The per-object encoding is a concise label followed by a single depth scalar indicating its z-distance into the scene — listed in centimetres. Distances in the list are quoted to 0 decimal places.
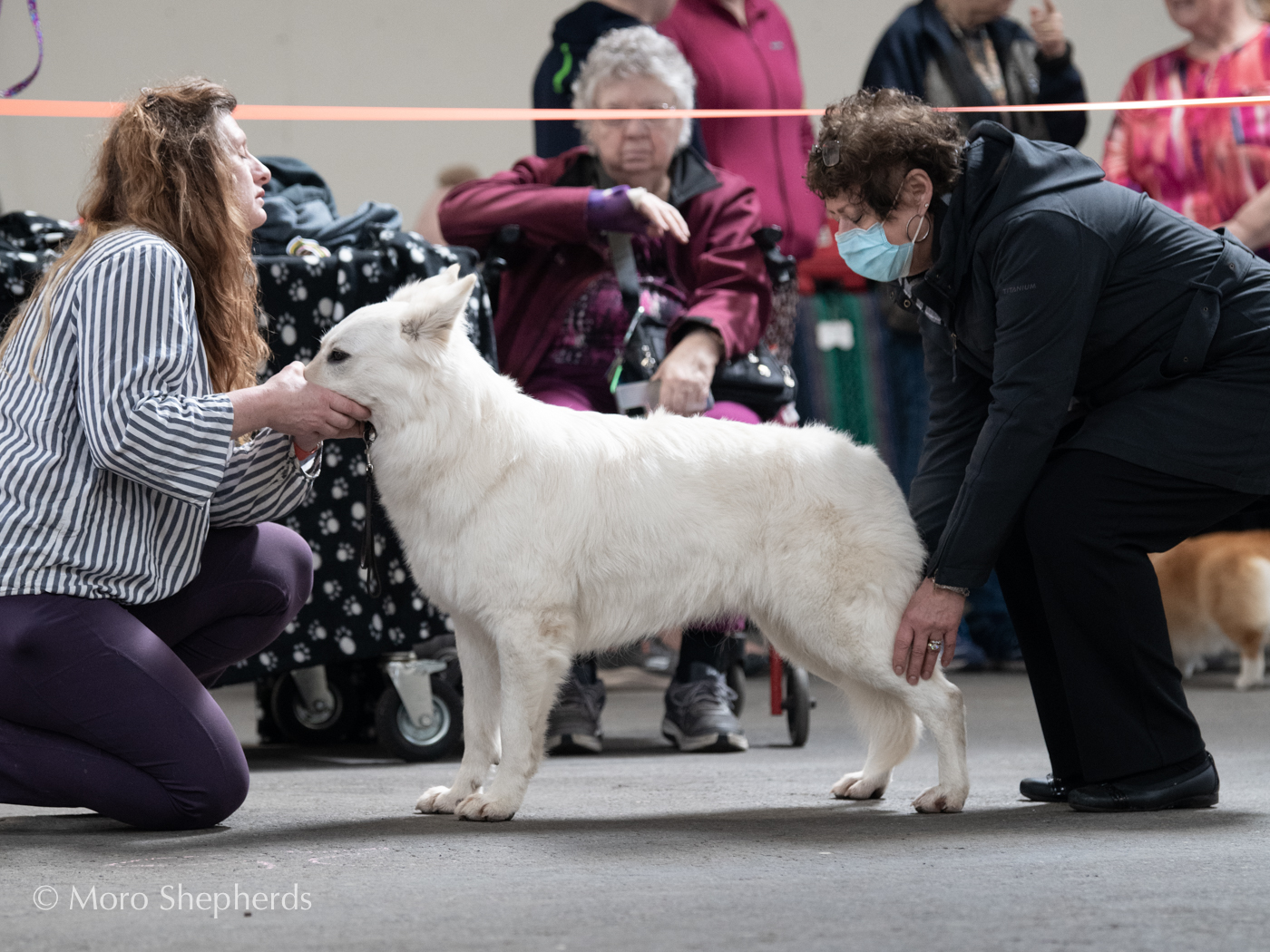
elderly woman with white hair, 653
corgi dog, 902
